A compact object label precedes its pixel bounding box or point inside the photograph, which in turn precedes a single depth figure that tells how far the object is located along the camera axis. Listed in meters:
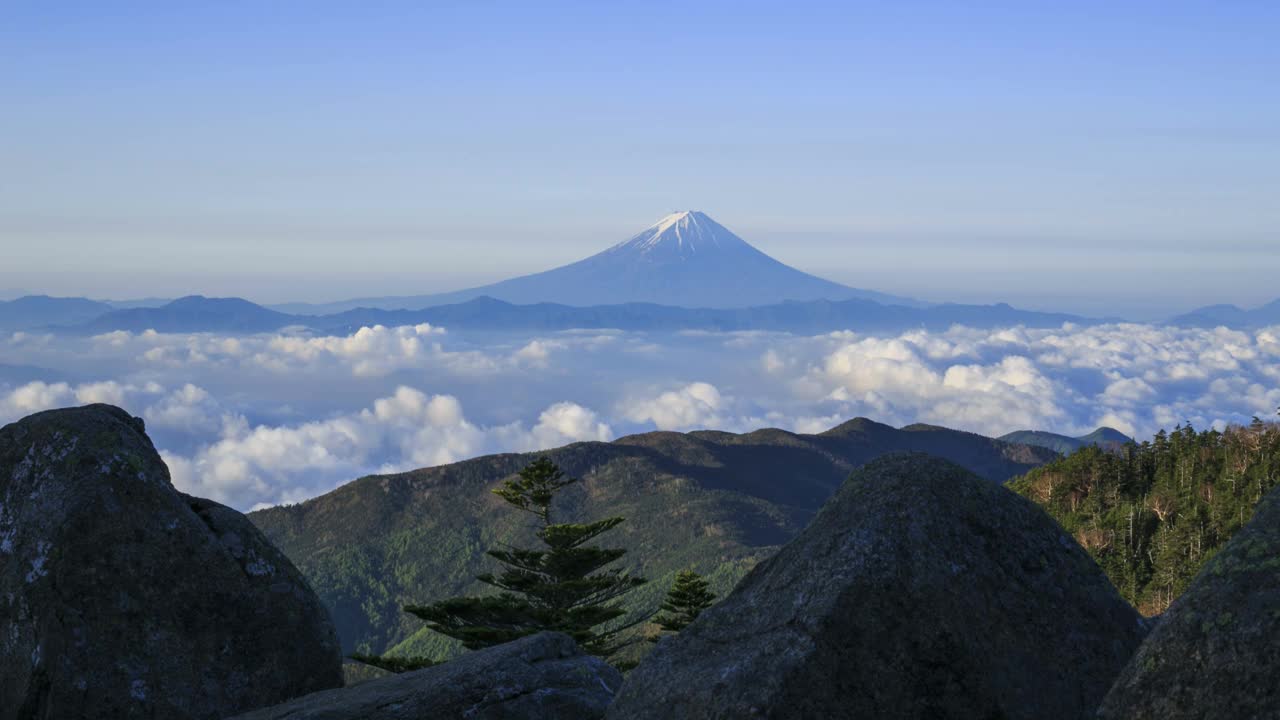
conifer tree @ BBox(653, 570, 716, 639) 69.62
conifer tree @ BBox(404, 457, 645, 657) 55.91
